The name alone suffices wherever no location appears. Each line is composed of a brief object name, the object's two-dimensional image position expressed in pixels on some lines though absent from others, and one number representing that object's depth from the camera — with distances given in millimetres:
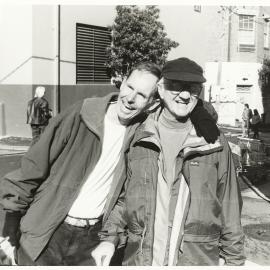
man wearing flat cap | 1977
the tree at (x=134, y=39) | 14438
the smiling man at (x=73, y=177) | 2102
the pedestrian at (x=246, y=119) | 16658
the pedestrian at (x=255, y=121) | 16648
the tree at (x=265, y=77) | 21625
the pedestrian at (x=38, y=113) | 10125
